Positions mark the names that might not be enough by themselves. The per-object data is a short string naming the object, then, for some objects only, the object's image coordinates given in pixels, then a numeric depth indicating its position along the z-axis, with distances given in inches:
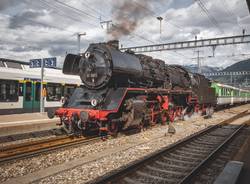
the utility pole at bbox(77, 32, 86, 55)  1114.3
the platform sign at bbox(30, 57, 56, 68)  656.4
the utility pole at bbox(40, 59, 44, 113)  694.4
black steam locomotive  412.2
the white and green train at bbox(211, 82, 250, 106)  1115.5
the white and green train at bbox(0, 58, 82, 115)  679.7
